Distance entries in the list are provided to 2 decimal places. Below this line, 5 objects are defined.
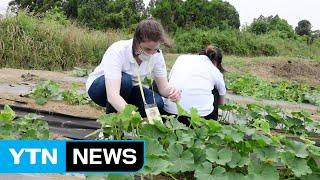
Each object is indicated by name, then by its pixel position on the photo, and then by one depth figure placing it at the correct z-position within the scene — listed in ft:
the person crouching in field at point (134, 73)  6.85
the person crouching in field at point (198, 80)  7.86
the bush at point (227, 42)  37.16
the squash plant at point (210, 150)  5.62
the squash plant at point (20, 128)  6.47
